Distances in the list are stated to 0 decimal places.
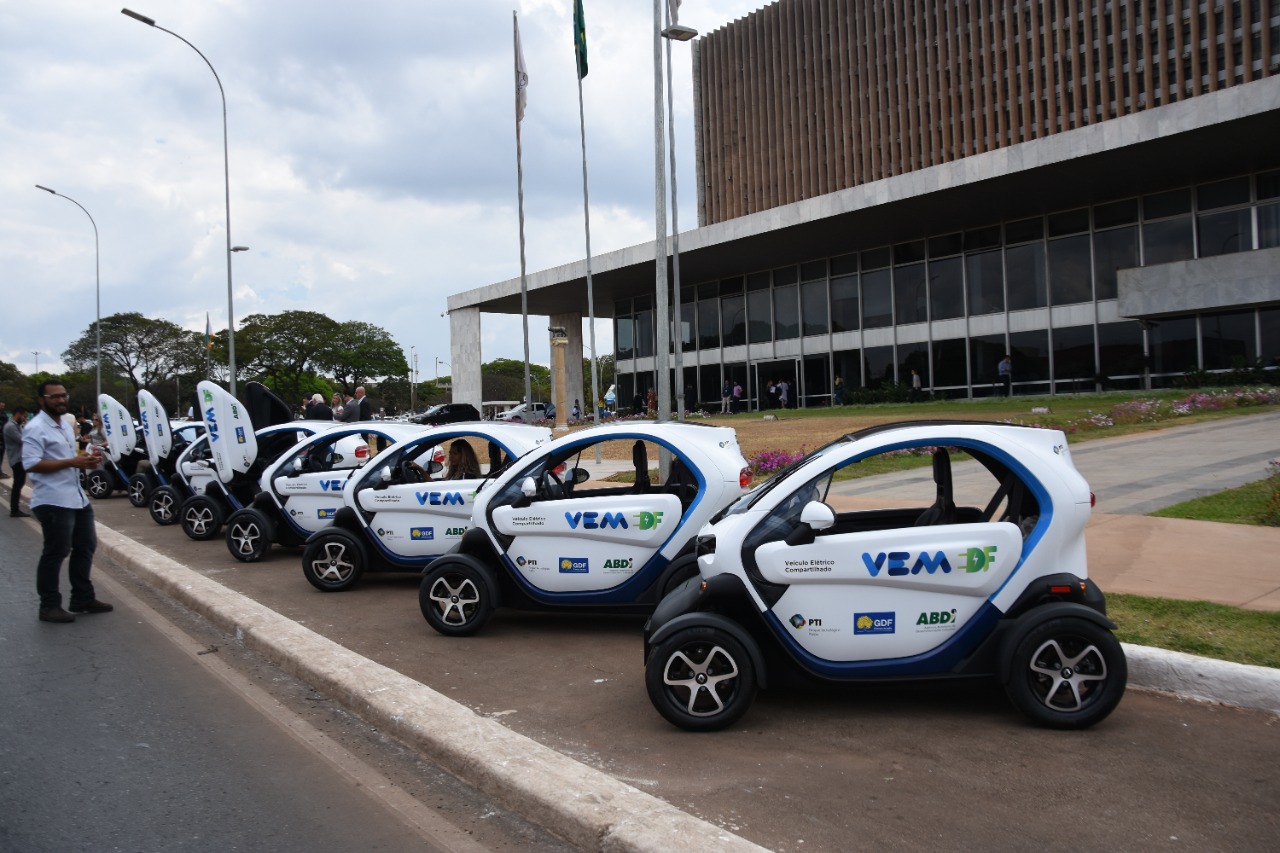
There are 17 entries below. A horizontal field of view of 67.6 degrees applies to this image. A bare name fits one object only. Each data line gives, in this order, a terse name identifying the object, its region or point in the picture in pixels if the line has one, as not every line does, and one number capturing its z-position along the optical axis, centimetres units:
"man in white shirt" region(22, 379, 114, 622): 775
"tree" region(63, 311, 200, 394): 7119
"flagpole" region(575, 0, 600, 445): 2858
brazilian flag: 2300
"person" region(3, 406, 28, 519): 1680
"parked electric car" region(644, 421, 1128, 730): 487
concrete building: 2841
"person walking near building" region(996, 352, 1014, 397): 3350
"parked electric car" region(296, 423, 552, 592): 898
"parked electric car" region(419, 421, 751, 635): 696
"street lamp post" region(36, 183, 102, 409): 4179
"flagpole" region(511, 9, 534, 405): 2575
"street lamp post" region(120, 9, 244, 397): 2632
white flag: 2572
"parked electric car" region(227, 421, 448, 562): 1079
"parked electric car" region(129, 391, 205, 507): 1568
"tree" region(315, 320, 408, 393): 8050
